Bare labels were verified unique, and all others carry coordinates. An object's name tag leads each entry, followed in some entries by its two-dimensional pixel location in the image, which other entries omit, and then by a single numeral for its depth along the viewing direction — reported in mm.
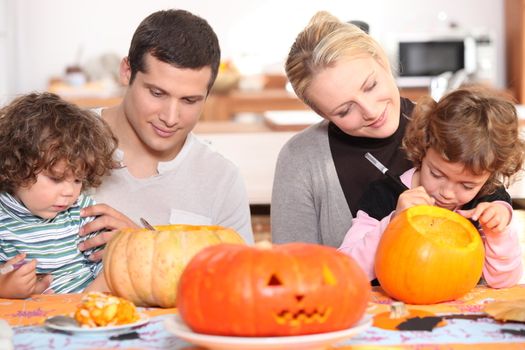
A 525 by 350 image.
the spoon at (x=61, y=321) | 1661
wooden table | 1580
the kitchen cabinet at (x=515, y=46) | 7325
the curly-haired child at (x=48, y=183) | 2214
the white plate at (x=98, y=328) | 1632
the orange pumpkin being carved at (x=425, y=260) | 1870
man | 2373
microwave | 7423
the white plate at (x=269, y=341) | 1409
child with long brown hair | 2066
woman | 2378
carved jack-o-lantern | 1439
